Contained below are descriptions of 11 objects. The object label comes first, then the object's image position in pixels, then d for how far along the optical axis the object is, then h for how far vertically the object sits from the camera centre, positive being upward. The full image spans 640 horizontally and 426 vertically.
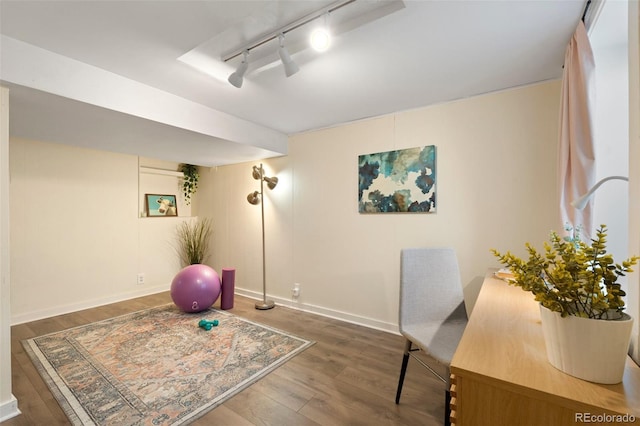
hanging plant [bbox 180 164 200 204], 4.85 +0.60
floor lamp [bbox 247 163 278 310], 3.64 +0.22
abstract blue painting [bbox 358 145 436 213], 2.65 +0.34
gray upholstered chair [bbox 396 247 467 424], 1.77 -0.57
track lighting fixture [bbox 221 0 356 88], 1.43 +1.05
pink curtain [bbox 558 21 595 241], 1.42 +0.43
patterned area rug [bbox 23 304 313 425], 1.73 -1.22
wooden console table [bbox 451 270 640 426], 0.66 -0.46
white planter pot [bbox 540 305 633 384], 0.70 -0.36
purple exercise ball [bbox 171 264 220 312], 3.23 -0.91
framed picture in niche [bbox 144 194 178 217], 4.34 +0.15
